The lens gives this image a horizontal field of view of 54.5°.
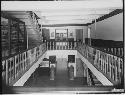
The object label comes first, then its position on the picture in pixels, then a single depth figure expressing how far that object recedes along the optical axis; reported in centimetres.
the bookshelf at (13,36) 534
